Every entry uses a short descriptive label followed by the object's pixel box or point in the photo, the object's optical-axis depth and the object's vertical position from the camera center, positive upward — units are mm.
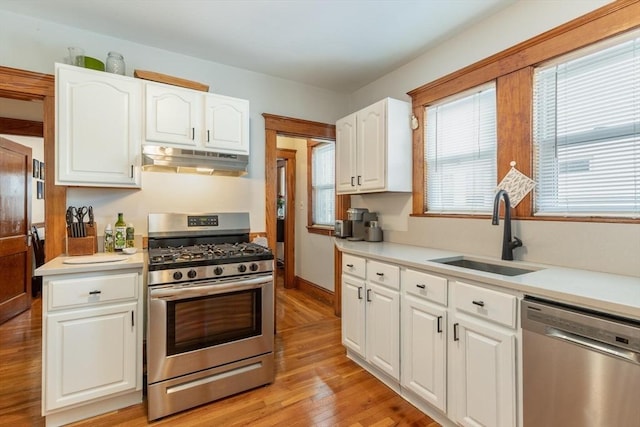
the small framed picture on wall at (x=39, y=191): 4999 +379
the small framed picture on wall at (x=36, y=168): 4856 +717
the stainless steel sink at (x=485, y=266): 1931 -358
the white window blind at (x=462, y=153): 2297 +470
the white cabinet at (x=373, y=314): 2107 -743
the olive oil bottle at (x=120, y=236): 2309 -164
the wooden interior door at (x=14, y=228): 3369 -159
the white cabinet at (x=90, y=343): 1780 -771
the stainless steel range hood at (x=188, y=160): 2219 +398
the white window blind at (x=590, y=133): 1635 +455
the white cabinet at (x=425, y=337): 1779 -749
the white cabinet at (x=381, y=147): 2703 +589
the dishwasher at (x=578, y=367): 1104 -600
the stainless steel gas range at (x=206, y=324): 1897 -731
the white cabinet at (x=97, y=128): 2043 +585
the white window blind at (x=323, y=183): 4273 +420
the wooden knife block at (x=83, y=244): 2131 -207
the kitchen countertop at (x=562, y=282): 1159 -322
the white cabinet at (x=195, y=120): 2295 +734
